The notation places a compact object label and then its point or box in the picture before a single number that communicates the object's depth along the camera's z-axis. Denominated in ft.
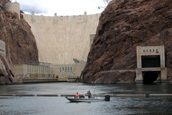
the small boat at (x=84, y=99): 138.21
